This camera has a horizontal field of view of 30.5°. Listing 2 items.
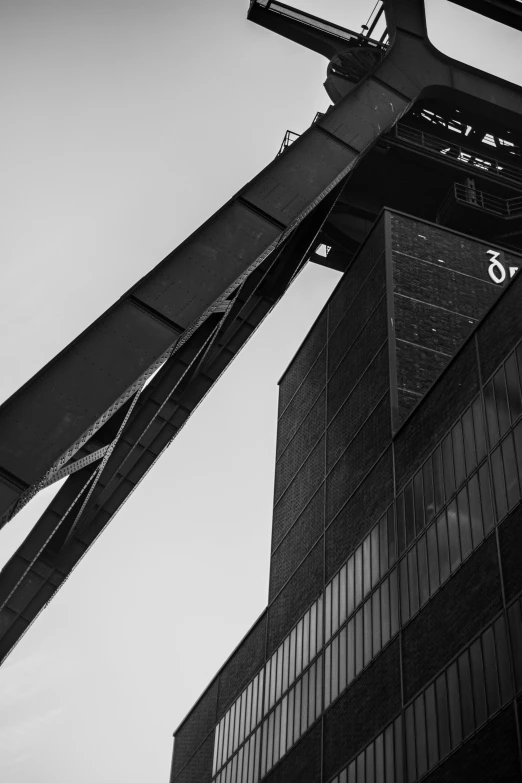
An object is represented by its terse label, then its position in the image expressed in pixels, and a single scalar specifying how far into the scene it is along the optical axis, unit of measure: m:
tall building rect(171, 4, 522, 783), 18.89
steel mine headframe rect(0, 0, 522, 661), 12.78
